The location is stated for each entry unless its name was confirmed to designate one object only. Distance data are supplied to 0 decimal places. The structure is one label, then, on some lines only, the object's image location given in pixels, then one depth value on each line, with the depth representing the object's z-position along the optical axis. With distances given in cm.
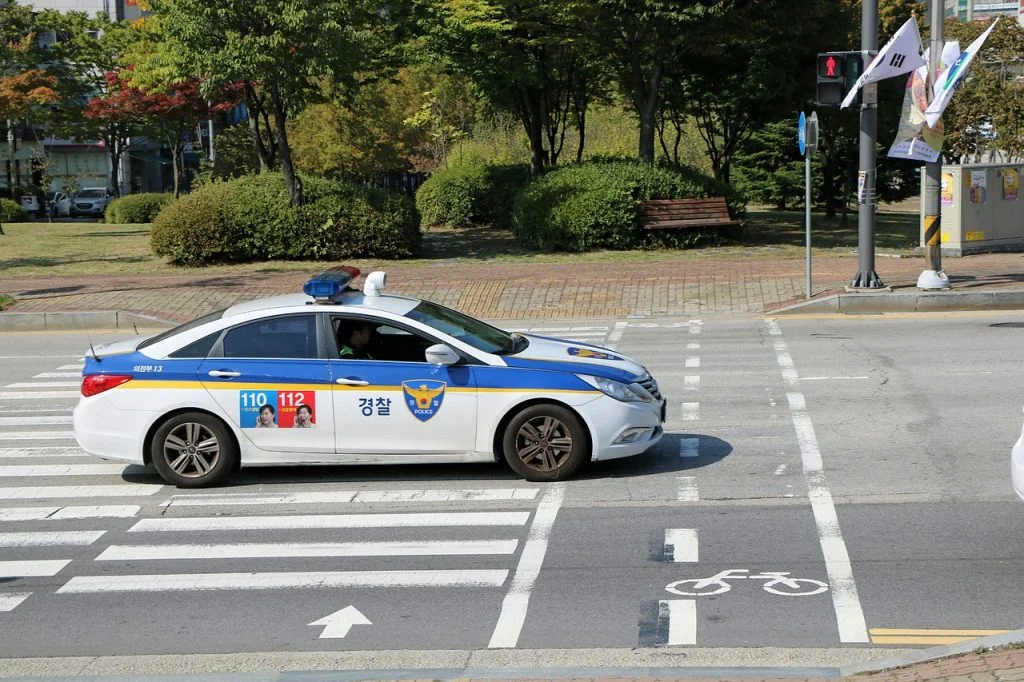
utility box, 2478
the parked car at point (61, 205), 5800
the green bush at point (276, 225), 2598
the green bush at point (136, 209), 4547
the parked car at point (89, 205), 5729
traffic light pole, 1928
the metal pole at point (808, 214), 1991
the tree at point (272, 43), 2494
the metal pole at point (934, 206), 1902
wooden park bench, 2723
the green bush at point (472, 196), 3641
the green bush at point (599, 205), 2688
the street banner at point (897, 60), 1869
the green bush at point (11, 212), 4820
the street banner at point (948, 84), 1853
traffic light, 1900
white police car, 951
